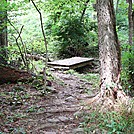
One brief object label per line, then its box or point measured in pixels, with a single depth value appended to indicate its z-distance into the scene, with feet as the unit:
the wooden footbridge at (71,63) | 34.09
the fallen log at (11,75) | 19.49
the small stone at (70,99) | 17.03
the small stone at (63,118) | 12.78
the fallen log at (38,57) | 37.67
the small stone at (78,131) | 11.29
